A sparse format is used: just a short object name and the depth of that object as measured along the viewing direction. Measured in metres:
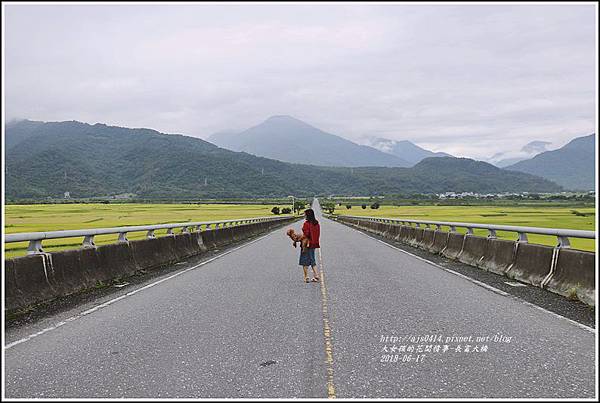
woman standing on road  12.91
